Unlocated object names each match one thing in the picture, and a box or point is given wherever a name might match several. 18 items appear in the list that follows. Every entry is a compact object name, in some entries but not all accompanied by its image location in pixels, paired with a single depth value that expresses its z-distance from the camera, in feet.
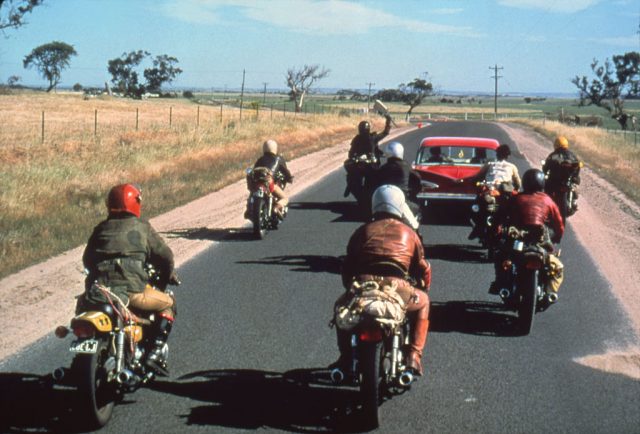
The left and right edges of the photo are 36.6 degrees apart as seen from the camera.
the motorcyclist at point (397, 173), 41.45
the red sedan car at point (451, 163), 54.80
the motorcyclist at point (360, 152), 59.72
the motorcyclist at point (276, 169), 50.90
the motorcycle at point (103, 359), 19.58
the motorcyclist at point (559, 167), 48.91
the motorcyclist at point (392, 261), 22.00
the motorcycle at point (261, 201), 48.44
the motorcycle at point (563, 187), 48.88
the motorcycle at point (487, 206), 38.83
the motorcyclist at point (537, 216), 31.10
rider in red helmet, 21.93
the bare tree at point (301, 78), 400.88
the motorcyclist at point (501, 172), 45.75
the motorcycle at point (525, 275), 29.35
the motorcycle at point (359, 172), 59.31
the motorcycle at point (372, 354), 20.04
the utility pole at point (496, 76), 451.12
